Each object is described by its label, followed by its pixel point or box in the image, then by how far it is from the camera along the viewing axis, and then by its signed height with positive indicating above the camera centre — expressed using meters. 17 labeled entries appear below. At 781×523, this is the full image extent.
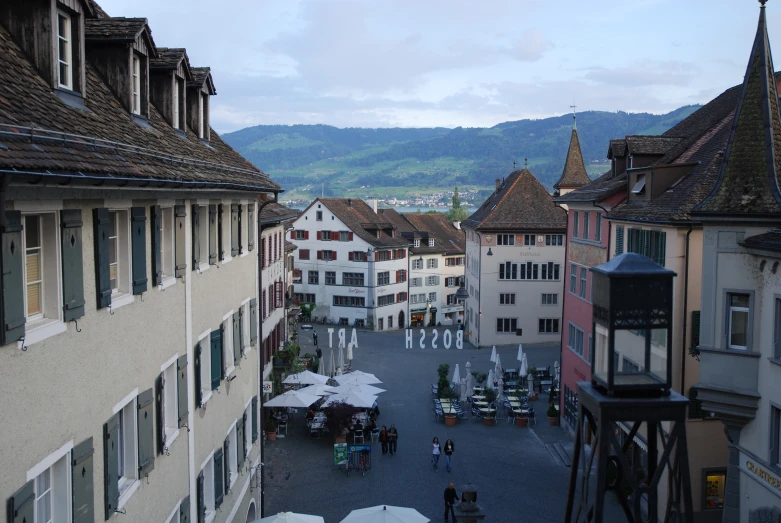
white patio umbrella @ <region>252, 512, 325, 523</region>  17.23 -7.03
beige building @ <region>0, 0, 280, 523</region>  7.20 -1.09
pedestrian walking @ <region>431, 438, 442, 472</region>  28.06 -9.06
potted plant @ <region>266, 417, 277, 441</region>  32.34 -9.66
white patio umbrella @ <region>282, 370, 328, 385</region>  35.69 -8.40
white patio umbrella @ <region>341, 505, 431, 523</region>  18.38 -7.46
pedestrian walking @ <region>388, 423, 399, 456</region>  30.14 -9.24
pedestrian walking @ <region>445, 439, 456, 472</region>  27.91 -8.93
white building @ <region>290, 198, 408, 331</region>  73.62 -7.05
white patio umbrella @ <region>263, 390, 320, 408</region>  31.81 -8.36
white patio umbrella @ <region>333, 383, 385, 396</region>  33.75 -8.37
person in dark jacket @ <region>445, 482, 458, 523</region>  23.11 -8.72
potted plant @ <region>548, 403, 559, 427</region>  35.50 -9.85
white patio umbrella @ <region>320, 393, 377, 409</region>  32.13 -8.46
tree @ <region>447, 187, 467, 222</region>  143.62 -3.90
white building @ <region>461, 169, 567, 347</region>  60.03 -6.19
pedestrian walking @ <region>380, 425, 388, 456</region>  30.12 -9.26
